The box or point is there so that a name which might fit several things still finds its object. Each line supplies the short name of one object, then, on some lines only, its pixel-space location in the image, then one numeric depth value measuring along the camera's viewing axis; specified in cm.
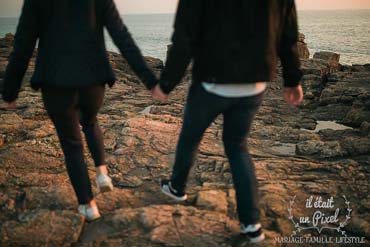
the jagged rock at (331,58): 1638
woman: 267
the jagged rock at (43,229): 298
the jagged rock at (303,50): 2072
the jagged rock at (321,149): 514
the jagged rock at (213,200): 350
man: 243
